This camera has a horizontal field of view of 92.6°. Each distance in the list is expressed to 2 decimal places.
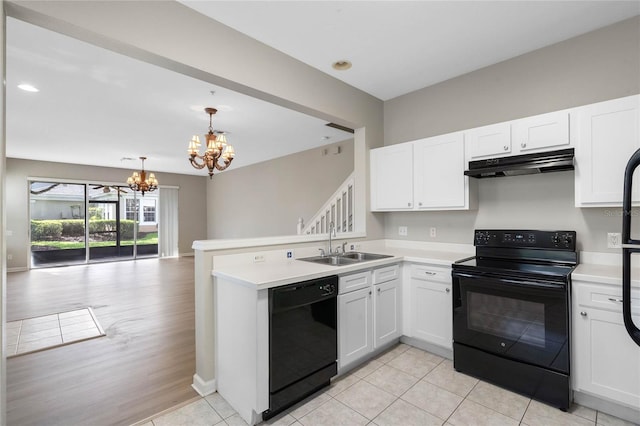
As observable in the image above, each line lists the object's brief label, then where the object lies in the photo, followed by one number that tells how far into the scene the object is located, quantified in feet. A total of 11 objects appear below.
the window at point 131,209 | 29.89
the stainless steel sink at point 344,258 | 9.23
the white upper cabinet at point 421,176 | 9.58
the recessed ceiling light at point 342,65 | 9.58
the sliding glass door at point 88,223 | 25.56
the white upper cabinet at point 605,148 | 6.82
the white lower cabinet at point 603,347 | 6.18
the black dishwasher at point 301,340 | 6.45
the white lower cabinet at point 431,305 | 8.93
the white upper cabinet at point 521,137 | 7.72
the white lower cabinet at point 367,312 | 8.01
